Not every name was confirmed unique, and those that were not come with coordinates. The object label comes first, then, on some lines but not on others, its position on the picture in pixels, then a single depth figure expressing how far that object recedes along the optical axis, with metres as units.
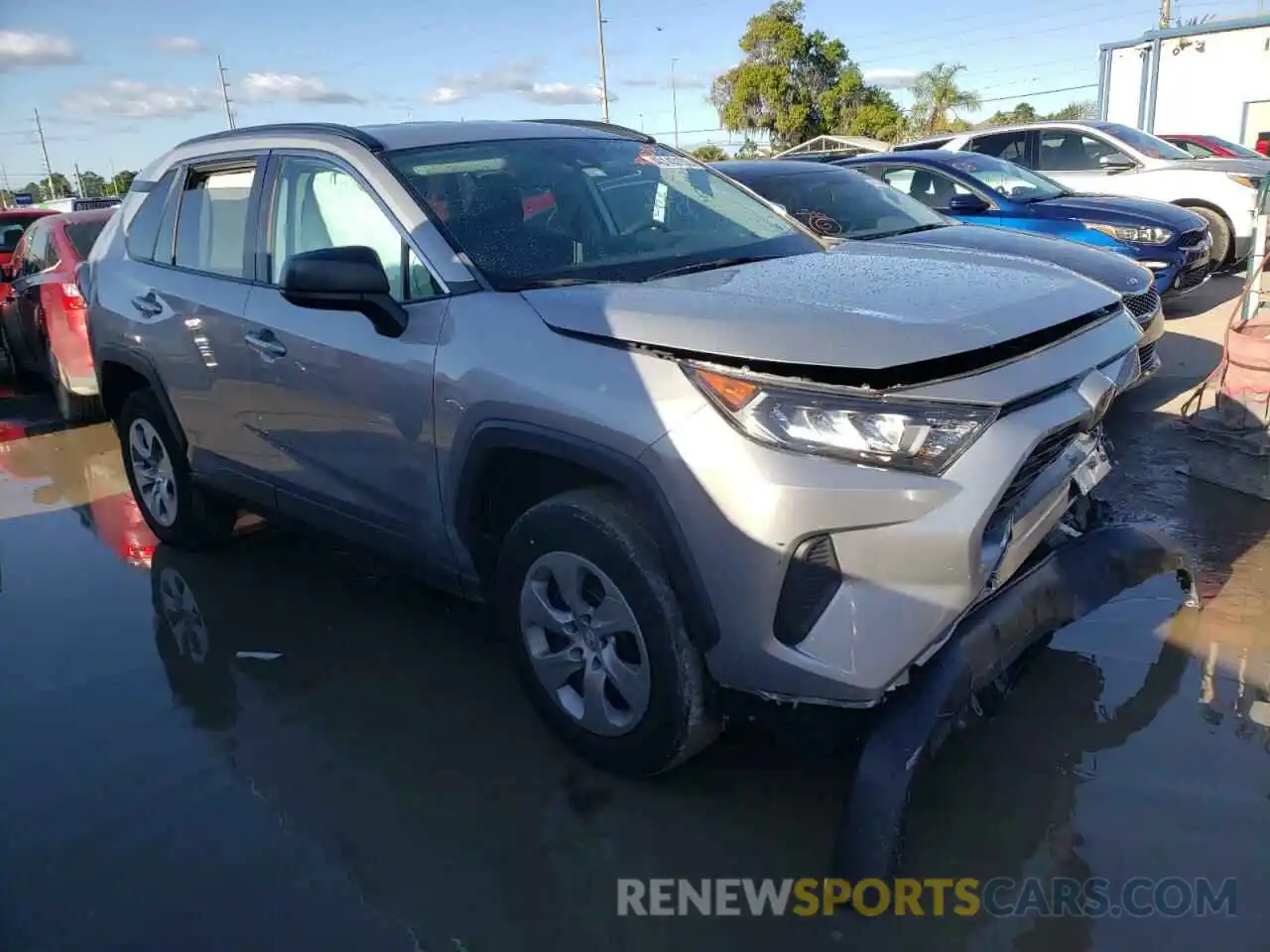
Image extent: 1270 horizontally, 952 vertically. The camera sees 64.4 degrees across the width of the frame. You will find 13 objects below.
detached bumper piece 2.35
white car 11.16
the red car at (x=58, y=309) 7.48
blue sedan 8.10
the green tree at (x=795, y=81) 37.94
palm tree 42.72
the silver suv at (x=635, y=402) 2.30
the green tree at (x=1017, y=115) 46.88
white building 23.47
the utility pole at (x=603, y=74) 41.56
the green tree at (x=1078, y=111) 45.28
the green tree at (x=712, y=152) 40.97
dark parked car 5.85
